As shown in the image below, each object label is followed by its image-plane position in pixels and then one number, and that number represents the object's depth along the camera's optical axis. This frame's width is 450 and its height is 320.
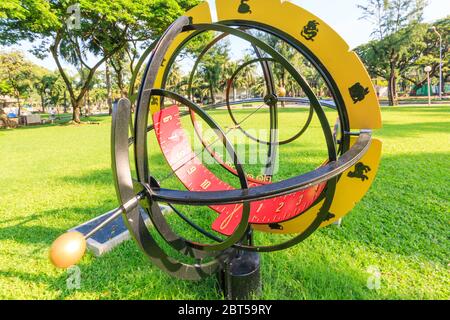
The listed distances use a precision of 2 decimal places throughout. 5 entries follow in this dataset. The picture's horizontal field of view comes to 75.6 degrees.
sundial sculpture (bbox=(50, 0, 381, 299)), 1.38
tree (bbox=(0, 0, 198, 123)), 14.92
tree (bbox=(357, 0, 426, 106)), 24.67
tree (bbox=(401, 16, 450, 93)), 31.90
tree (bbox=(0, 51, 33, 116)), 29.22
